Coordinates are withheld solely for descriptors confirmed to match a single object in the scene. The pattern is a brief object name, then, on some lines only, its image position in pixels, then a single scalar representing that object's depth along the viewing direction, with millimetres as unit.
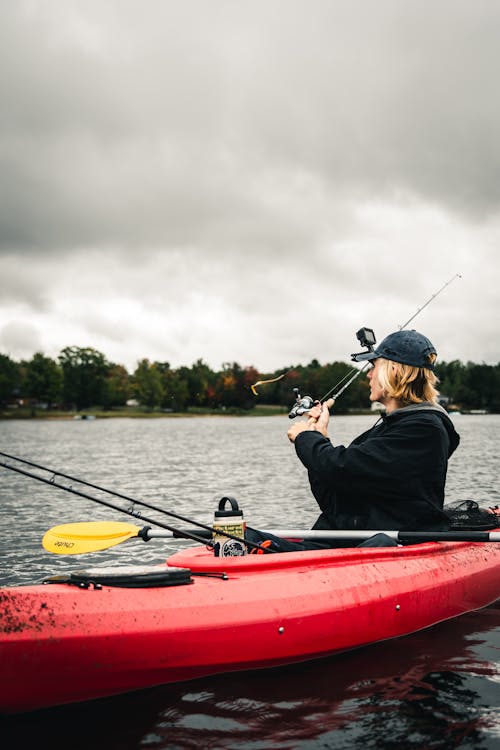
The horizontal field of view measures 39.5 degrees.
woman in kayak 5133
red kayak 4000
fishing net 6773
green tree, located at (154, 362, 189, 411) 69300
